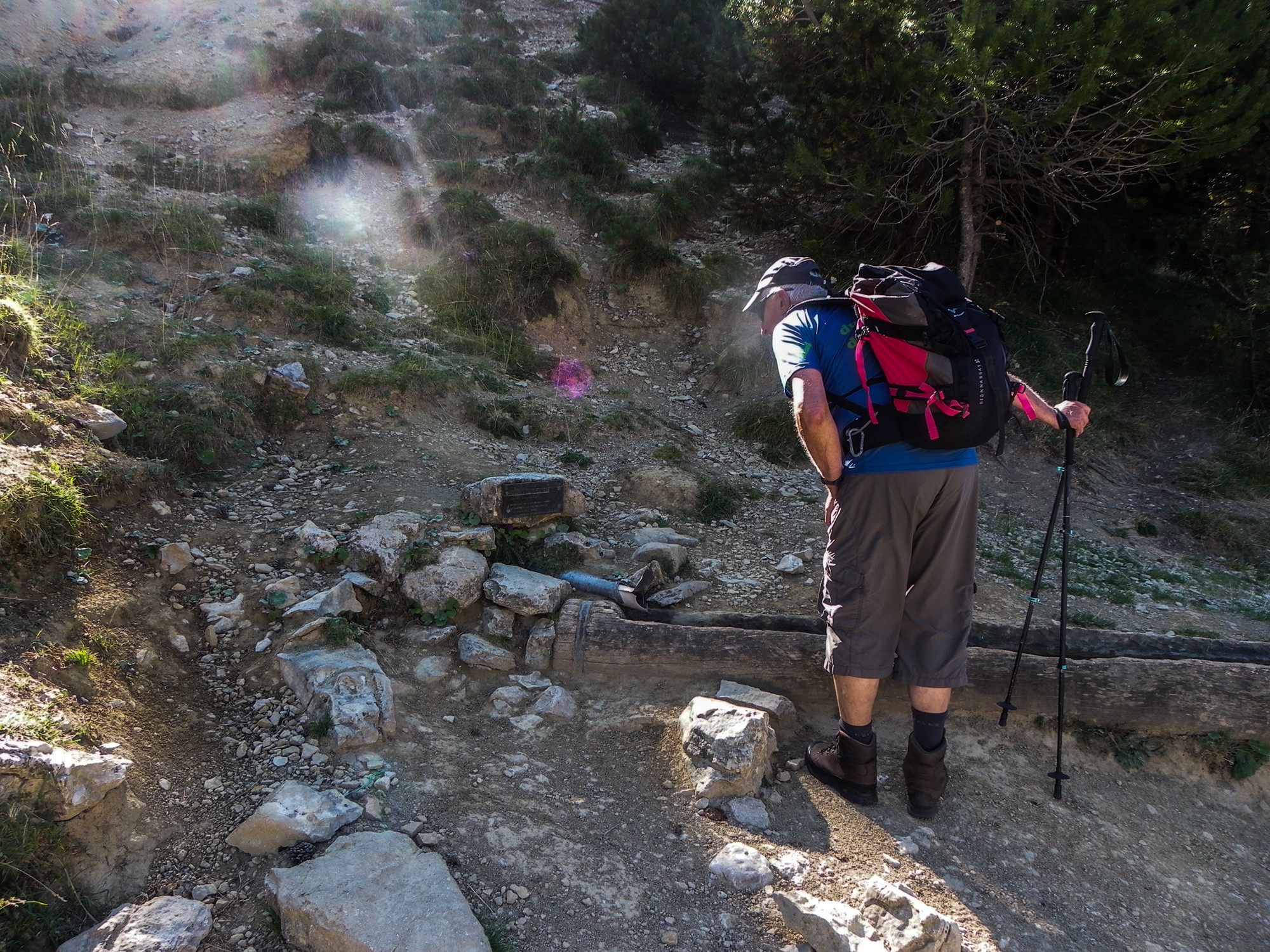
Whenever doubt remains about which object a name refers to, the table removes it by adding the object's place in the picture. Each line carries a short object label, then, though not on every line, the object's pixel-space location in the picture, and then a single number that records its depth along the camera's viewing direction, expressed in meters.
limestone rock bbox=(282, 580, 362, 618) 3.77
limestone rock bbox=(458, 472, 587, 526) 4.77
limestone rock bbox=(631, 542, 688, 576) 4.96
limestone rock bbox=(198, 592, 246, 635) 3.72
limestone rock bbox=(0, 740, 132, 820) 2.39
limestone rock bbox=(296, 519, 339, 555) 4.27
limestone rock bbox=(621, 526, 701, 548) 5.33
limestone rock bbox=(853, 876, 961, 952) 2.43
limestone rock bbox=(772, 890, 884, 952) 2.44
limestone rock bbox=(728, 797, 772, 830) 3.04
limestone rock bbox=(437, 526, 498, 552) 4.47
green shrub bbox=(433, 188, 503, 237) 9.77
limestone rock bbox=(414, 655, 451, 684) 3.75
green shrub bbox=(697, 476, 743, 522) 6.04
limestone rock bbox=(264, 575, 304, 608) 3.89
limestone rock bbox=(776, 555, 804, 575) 5.19
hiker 2.87
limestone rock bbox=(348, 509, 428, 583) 4.19
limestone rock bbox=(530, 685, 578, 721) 3.63
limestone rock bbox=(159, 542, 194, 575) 3.88
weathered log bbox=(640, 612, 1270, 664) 4.06
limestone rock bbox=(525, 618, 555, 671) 3.95
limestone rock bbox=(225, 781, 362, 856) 2.62
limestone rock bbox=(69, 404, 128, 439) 4.46
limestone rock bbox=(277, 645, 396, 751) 3.17
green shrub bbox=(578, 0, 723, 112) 15.03
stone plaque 4.82
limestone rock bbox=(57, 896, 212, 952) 2.21
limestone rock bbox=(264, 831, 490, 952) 2.27
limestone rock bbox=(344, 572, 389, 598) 4.05
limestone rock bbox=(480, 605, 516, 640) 4.06
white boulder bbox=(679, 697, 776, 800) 3.15
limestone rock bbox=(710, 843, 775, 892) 2.74
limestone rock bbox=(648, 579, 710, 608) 4.56
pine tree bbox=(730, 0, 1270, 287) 6.63
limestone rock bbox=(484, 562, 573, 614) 4.10
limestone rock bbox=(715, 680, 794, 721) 3.54
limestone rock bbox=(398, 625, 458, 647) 3.98
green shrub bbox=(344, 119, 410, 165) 11.45
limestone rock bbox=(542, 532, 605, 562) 4.89
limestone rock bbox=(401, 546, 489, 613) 4.11
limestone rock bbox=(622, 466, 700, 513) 6.03
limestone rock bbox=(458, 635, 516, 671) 3.88
